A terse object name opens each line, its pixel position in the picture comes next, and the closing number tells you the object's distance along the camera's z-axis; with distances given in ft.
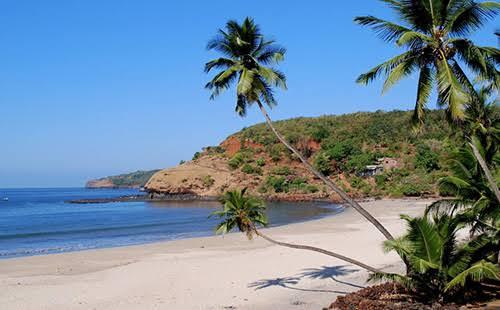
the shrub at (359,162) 229.45
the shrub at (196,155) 301.10
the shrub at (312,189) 236.43
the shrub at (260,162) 262.26
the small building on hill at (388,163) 225.56
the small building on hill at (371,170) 227.40
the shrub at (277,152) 266.57
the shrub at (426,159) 205.98
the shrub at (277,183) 242.37
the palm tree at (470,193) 39.63
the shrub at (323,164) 238.07
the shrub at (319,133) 273.13
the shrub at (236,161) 266.22
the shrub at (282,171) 255.29
